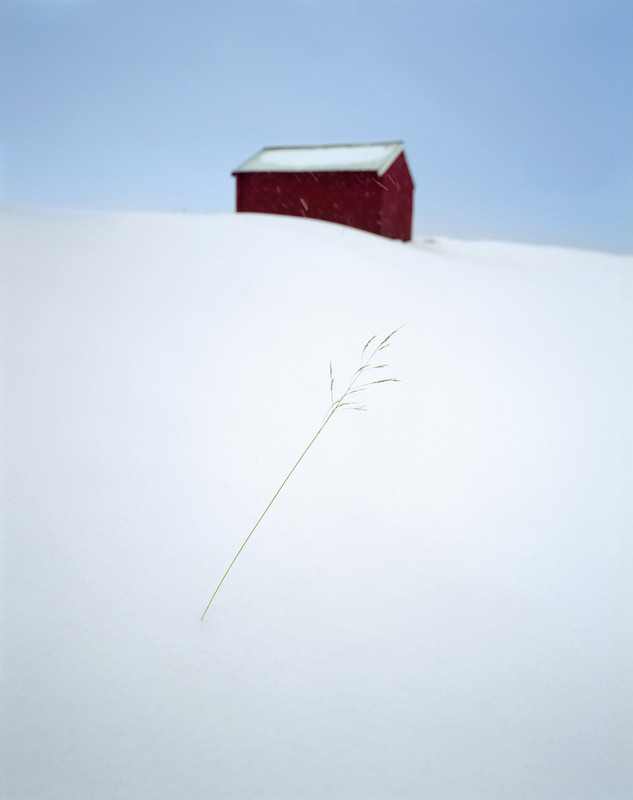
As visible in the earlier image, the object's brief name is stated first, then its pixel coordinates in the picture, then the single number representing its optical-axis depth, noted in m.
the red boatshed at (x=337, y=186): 13.52
